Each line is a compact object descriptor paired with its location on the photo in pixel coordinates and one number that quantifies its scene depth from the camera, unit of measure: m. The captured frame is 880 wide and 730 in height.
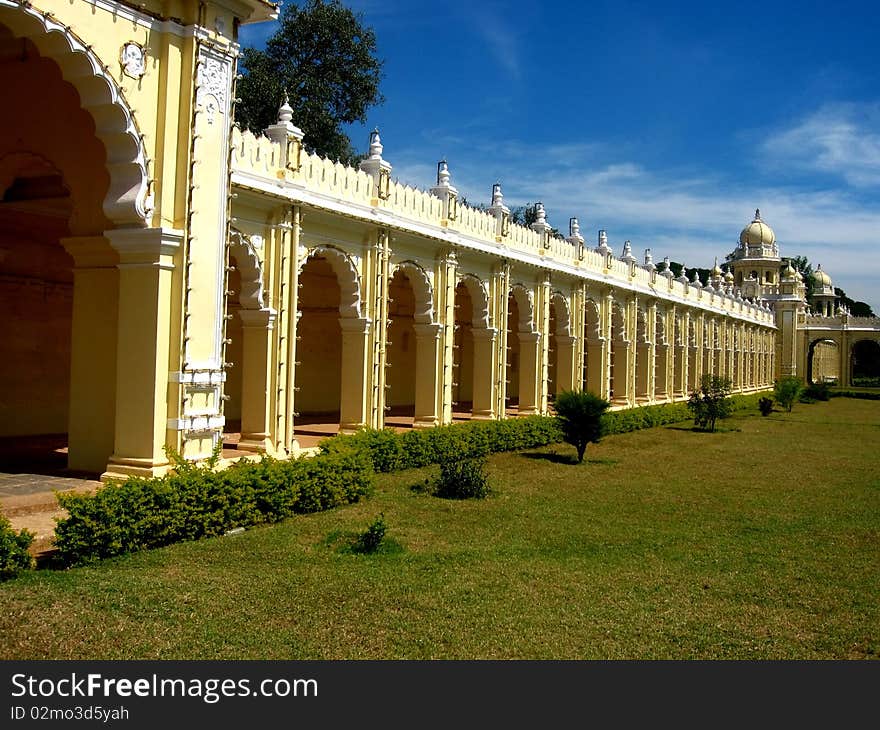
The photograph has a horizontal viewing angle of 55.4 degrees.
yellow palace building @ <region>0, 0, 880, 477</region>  8.60
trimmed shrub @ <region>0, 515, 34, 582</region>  6.04
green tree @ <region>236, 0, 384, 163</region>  28.62
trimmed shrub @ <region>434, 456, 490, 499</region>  10.85
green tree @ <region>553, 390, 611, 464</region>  15.10
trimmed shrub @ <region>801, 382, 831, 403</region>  39.84
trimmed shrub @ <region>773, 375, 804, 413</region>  31.23
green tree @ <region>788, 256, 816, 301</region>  81.88
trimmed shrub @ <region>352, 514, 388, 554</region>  7.59
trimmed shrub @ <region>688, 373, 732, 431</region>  23.05
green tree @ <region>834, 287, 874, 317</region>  87.44
